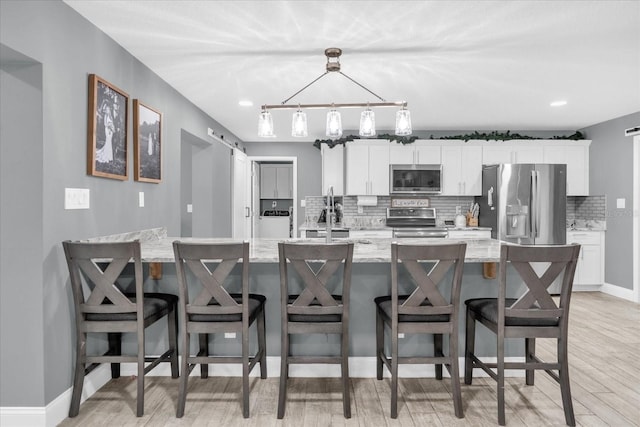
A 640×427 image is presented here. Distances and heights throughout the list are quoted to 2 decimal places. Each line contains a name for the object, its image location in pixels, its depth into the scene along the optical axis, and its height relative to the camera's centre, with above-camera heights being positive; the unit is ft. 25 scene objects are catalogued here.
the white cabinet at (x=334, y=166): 19.76 +2.09
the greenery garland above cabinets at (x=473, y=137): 18.95 +3.40
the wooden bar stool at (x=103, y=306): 7.21 -1.78
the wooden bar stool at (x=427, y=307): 7.18 -1.75
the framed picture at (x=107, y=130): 8.30 +1.69
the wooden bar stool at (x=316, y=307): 7.23 -1.78
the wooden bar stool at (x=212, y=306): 7.22 -1.76
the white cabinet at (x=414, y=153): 19.11 +2.64
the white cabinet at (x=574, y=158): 19.19 +2.46
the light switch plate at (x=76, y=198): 7.61 +0.19
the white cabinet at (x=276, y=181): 28.66 +1.96
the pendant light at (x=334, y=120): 9.14 +2.00
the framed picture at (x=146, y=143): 10.17 +1.72
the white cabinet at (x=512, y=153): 19.07 +2.66
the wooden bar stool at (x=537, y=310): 7.08 -1.78
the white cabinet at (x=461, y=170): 19.17 +1.87
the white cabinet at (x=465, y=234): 18.49 -1.10
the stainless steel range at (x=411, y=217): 19.75 -0.38
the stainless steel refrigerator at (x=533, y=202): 17.43 +0.35
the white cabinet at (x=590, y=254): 18.38 -1.95
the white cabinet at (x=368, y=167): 19.13 +1.98
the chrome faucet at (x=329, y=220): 9.32 -0.26
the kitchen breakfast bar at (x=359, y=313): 9.24 -2.35
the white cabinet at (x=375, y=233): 18.28 -1.06
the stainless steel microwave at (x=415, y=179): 19.10 +1.43
